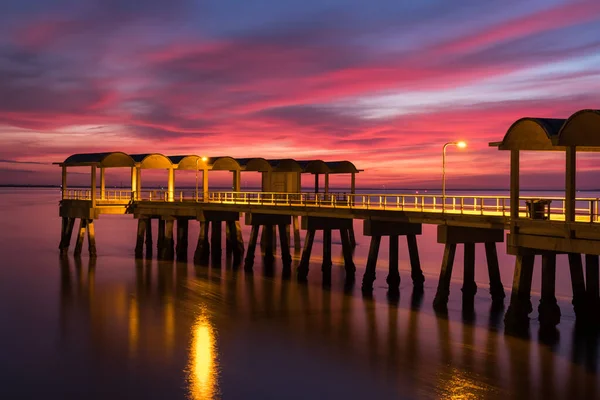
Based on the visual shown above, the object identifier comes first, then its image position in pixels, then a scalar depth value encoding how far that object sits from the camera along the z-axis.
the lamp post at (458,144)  36.88
